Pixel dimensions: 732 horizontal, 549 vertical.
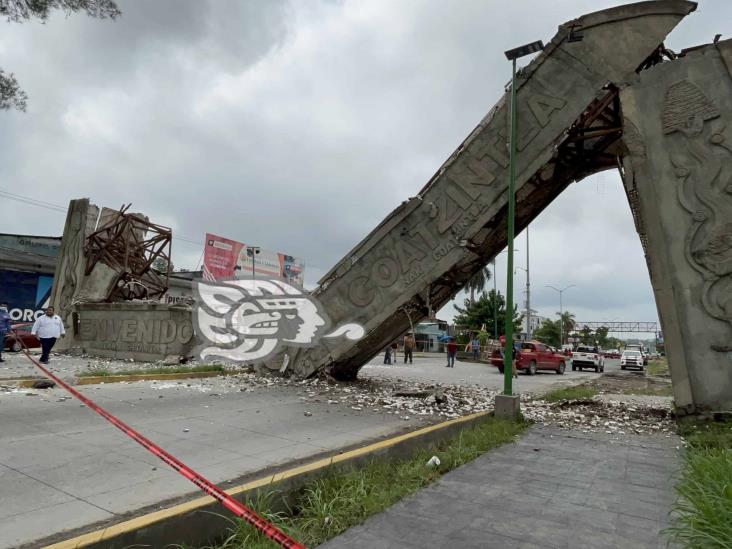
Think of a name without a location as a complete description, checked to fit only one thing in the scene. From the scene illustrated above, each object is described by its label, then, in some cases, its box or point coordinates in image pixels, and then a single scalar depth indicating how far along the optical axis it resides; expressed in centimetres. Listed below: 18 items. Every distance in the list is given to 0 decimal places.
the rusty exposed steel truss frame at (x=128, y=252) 1916
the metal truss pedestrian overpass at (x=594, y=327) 9794
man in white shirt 1384
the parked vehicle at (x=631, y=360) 3544
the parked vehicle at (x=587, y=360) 3244
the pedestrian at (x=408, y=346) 2630
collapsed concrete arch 809
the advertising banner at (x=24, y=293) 2709
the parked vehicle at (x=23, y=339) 1787
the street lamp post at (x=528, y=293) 4293
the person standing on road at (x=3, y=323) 1382
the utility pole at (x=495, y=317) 4719
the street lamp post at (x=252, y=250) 3959
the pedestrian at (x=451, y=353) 2498
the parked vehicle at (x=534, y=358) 2427
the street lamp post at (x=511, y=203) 895
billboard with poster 3675
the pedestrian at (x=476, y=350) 3406
